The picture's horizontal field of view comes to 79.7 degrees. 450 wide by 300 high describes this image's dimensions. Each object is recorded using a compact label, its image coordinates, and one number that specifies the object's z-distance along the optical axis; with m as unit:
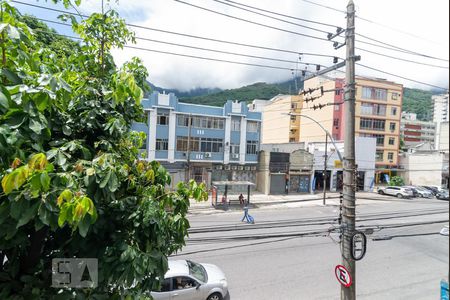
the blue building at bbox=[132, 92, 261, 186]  27.30
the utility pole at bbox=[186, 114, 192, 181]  26.14
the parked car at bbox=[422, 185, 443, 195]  33.90
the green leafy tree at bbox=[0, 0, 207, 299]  1.78
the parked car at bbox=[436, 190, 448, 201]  29.80
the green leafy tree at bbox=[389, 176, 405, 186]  37.93
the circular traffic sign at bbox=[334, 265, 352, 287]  5.59
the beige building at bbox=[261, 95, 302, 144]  50.00
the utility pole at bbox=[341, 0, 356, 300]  5.70
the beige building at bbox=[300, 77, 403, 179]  41.81
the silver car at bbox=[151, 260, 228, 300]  7.25
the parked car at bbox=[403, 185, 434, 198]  33.00
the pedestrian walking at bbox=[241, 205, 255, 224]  17.19
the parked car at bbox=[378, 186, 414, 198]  32.07
